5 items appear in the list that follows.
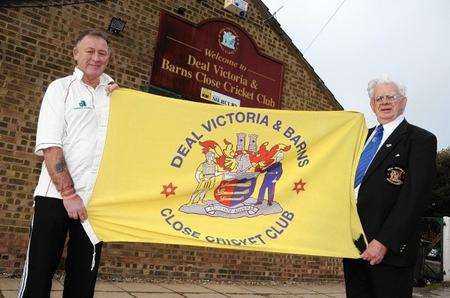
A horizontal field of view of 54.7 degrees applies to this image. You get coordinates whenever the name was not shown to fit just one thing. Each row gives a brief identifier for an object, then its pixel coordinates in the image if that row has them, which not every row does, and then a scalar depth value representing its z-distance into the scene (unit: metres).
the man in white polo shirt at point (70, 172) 2.32
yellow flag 2.83
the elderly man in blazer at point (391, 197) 2.60
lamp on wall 6.10
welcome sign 6.60
